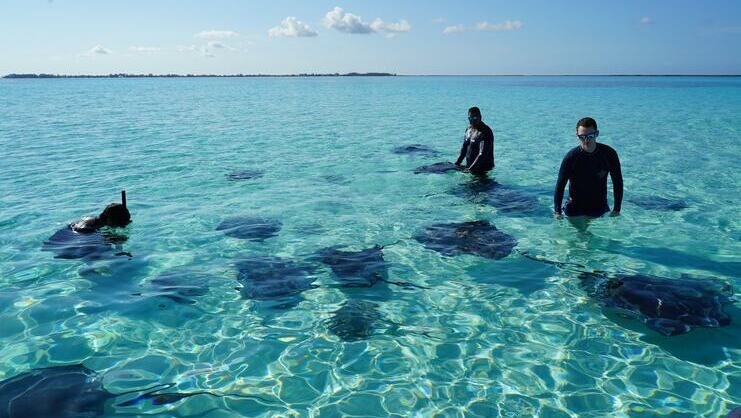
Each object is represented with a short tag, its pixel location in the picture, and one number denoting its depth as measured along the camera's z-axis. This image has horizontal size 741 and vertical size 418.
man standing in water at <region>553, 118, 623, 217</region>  9.07
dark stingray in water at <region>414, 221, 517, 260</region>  9.70
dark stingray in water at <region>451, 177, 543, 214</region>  13.02
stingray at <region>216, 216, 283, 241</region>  11.03
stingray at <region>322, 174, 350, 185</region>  16.77
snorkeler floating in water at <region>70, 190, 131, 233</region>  10.91
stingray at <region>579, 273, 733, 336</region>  6.74
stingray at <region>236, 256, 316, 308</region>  7.94
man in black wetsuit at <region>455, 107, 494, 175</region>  14.36
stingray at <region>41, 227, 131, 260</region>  9.70
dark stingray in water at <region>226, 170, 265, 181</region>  17.61
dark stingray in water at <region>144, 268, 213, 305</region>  7.96
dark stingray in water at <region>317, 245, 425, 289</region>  8.45
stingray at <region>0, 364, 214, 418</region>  4.99
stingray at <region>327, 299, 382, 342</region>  6.75
